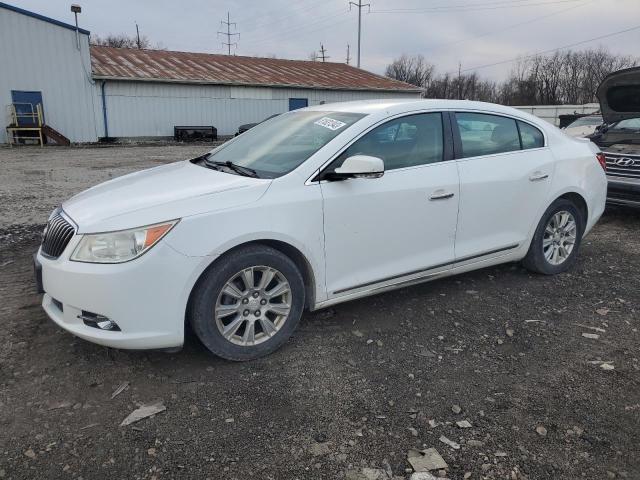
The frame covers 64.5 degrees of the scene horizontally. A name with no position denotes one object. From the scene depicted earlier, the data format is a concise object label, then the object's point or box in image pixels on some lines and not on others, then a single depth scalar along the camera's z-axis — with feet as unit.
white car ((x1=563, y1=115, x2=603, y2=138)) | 39.96
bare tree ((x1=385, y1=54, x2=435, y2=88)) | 276.53
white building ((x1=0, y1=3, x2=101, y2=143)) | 71.46
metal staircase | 73.36
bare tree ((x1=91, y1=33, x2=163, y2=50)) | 227.51
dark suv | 23.13
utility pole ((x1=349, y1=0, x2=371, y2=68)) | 154.08
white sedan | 9.53
